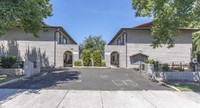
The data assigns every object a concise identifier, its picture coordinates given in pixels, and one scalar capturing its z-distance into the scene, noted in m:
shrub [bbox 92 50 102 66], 14.88
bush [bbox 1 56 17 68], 9.97
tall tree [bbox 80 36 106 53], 29.83
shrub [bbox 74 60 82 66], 14.35
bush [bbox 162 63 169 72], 9.66
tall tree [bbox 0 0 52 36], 6.35
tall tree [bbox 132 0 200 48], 6.77
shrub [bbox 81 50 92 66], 14.76
